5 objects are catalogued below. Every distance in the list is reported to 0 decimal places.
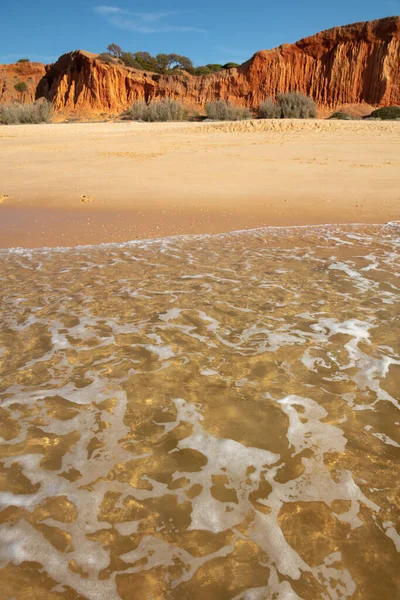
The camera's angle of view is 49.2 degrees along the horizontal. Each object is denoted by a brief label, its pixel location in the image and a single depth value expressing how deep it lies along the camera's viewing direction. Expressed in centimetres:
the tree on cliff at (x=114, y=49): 4494
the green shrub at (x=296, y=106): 2405
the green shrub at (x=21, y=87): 4694
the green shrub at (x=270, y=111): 2389
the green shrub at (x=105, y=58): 4061
